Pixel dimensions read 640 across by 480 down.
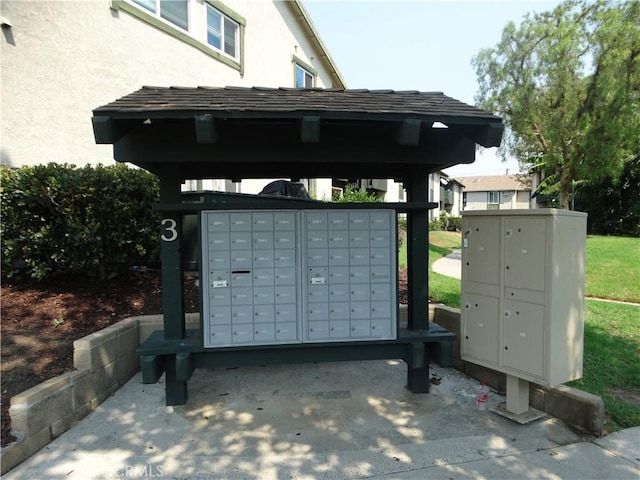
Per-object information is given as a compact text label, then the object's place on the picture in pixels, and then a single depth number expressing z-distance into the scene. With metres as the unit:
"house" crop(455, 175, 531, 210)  53.94
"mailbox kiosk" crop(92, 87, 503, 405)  3.59
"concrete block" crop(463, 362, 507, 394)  4.08
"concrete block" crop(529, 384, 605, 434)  3.21
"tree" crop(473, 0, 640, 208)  14.32
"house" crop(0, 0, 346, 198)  6.02
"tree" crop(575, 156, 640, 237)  22.00
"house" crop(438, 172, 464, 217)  39.84
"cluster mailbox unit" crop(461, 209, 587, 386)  3.31
